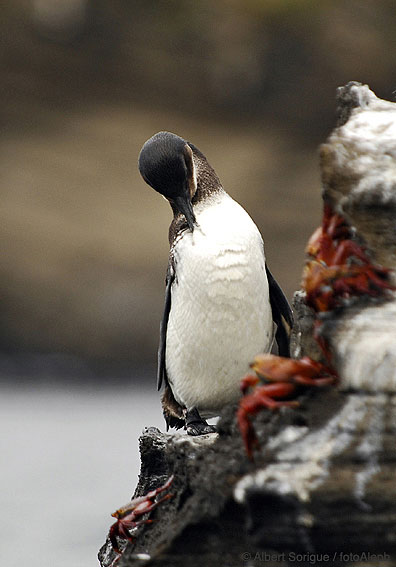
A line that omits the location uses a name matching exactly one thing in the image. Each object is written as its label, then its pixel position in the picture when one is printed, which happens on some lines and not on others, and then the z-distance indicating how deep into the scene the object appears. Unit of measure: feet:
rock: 37.35
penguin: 40.15
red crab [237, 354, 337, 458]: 38.52
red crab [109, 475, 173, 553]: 39.26
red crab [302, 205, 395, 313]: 38.63
